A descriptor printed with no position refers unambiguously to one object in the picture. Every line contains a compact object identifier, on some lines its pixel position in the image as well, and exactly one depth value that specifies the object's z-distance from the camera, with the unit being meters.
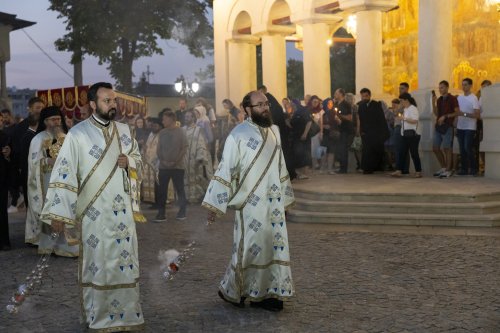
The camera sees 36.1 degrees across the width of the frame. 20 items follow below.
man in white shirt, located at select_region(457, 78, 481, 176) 14.33
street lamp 29.66
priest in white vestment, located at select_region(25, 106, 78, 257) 9.79
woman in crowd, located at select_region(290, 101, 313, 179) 15.45
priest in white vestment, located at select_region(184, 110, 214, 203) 15.37
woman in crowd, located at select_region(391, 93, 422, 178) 14.56
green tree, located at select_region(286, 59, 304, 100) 57.00
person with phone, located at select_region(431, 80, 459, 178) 14.48
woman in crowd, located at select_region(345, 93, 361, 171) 16.98
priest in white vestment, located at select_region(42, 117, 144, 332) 5.85
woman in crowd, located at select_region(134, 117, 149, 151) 17.17
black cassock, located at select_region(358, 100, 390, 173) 15.84
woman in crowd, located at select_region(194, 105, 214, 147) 17.12
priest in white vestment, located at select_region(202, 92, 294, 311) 6.60
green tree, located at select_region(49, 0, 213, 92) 37.21
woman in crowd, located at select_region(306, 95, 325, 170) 17.03
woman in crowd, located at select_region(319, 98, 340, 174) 16.91
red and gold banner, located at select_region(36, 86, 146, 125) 19.66
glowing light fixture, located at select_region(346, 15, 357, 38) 21.90
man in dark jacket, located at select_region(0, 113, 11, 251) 10.64
